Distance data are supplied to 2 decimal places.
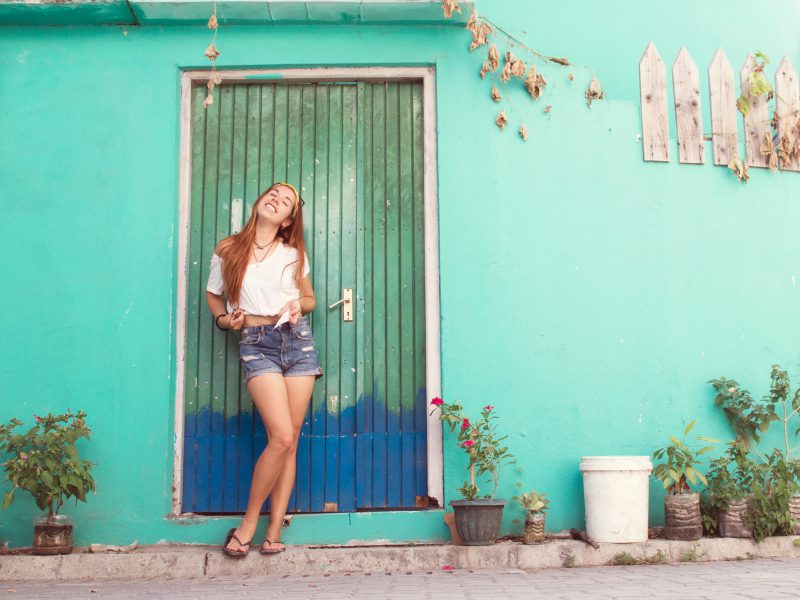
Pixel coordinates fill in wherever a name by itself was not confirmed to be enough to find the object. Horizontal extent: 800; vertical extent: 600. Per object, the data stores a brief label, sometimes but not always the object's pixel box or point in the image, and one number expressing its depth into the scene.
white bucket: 5.16
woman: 5.02
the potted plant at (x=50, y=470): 4.97
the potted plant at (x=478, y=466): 5.11
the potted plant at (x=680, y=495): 5.22
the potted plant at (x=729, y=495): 5.27
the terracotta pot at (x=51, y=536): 5.11
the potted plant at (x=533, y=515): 5.24
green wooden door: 5.69
